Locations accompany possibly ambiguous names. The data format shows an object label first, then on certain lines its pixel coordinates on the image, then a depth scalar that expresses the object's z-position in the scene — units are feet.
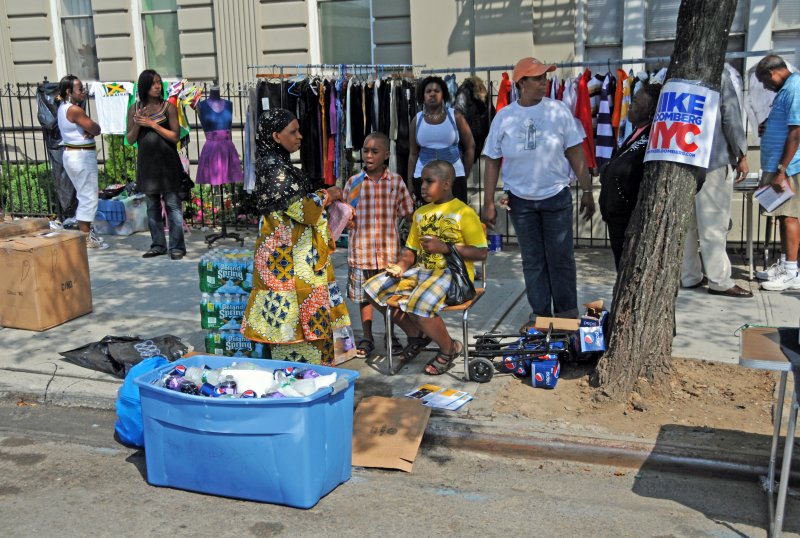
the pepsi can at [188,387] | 15.31
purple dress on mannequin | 34.78
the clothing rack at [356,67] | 35.63
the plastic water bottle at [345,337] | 21.63
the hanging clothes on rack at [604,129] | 30.58
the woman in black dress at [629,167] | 20.30
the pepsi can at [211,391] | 15.02
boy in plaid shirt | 21.53
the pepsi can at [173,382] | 15.48
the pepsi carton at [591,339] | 18.84
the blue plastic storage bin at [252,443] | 14.49
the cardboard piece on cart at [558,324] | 20.43
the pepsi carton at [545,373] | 18.93
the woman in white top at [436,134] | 28.22
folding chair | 19.24
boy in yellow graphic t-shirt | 19.56
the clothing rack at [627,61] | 28.22
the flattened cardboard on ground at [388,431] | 16.70
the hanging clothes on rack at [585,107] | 30.78
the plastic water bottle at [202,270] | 21.24
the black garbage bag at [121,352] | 21.52
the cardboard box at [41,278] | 24.52
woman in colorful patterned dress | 18.76
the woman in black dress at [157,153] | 32.86
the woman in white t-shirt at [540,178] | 21.36
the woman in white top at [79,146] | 34.53
